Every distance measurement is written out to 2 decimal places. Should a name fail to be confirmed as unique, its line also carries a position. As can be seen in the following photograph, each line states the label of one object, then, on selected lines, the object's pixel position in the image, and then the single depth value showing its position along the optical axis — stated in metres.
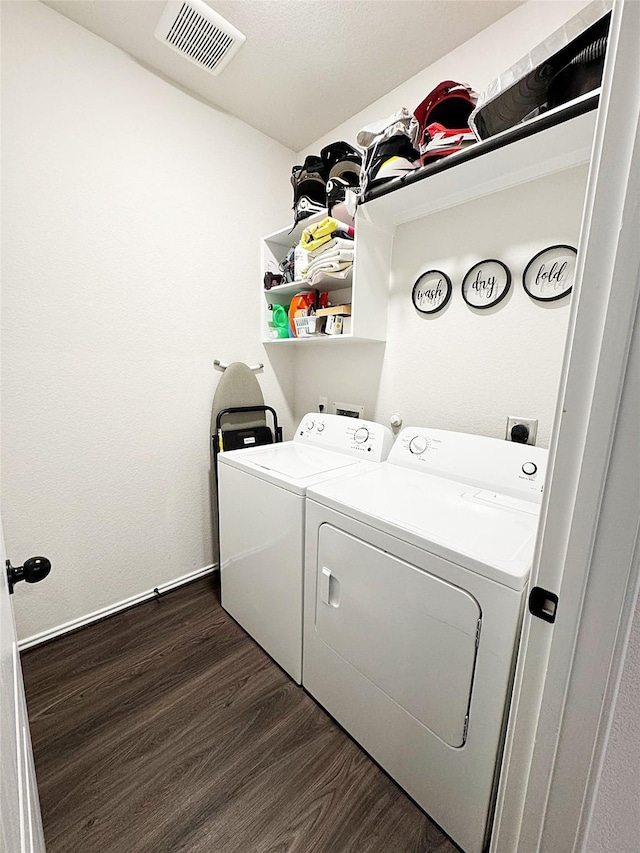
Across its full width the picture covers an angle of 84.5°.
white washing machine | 1.45
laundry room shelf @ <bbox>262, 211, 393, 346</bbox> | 1.73
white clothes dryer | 0.90
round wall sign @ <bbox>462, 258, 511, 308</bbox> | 1.51
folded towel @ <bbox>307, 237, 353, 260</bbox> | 1.75
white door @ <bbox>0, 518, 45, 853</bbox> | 0.33
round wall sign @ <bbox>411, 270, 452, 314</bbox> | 1.69
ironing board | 2.13
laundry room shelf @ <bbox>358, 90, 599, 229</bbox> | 1.10
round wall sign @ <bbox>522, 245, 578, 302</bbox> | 1.34
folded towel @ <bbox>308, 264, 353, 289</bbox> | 1.78
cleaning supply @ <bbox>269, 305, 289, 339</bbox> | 2.29
